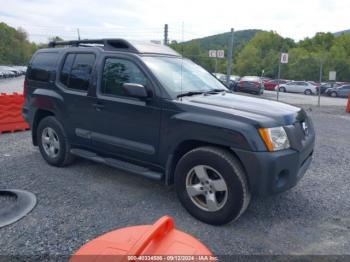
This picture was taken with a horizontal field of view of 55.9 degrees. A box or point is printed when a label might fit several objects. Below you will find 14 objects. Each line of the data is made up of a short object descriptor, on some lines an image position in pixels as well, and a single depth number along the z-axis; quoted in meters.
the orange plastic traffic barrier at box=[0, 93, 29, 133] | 7.64
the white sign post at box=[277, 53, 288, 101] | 16.46
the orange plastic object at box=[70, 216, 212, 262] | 1.40
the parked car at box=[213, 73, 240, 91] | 26.70
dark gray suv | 3.27
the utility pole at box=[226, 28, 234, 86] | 17.41
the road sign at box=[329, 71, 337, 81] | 18.41
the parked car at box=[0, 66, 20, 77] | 47.71
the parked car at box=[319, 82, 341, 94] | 34.50
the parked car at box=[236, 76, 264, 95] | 26.34
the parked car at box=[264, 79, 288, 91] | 38.22
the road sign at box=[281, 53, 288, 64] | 16.47
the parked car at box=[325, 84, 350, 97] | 32.22
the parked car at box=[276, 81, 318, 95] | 34.88
